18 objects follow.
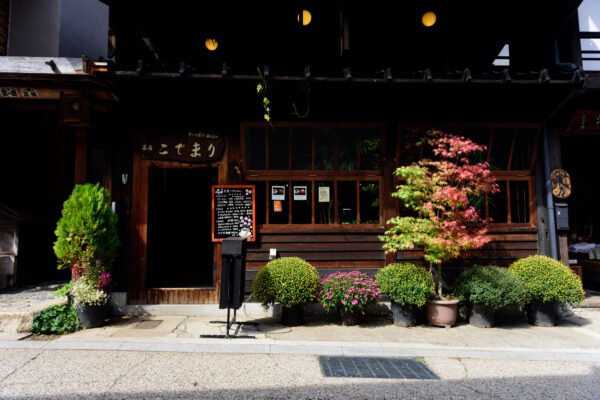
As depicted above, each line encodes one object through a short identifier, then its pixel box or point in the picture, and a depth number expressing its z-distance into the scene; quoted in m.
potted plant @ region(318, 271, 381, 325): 6.09
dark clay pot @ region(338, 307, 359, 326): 6.30
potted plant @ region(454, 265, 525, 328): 5.96
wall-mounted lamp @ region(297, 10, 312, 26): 7.72
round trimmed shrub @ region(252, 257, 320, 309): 6.03
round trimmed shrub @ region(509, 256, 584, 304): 6.09
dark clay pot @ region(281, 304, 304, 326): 6.29
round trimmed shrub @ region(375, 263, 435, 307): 6.05
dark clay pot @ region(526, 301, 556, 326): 6.36
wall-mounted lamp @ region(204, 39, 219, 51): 7.85
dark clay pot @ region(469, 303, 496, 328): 6.22
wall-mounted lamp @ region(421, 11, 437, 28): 7.75
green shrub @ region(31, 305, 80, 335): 5.77
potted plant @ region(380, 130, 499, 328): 6.14
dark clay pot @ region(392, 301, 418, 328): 6.27
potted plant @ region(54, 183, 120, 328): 6.02
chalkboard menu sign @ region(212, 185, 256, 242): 7.25
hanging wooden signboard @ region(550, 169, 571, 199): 7.30
